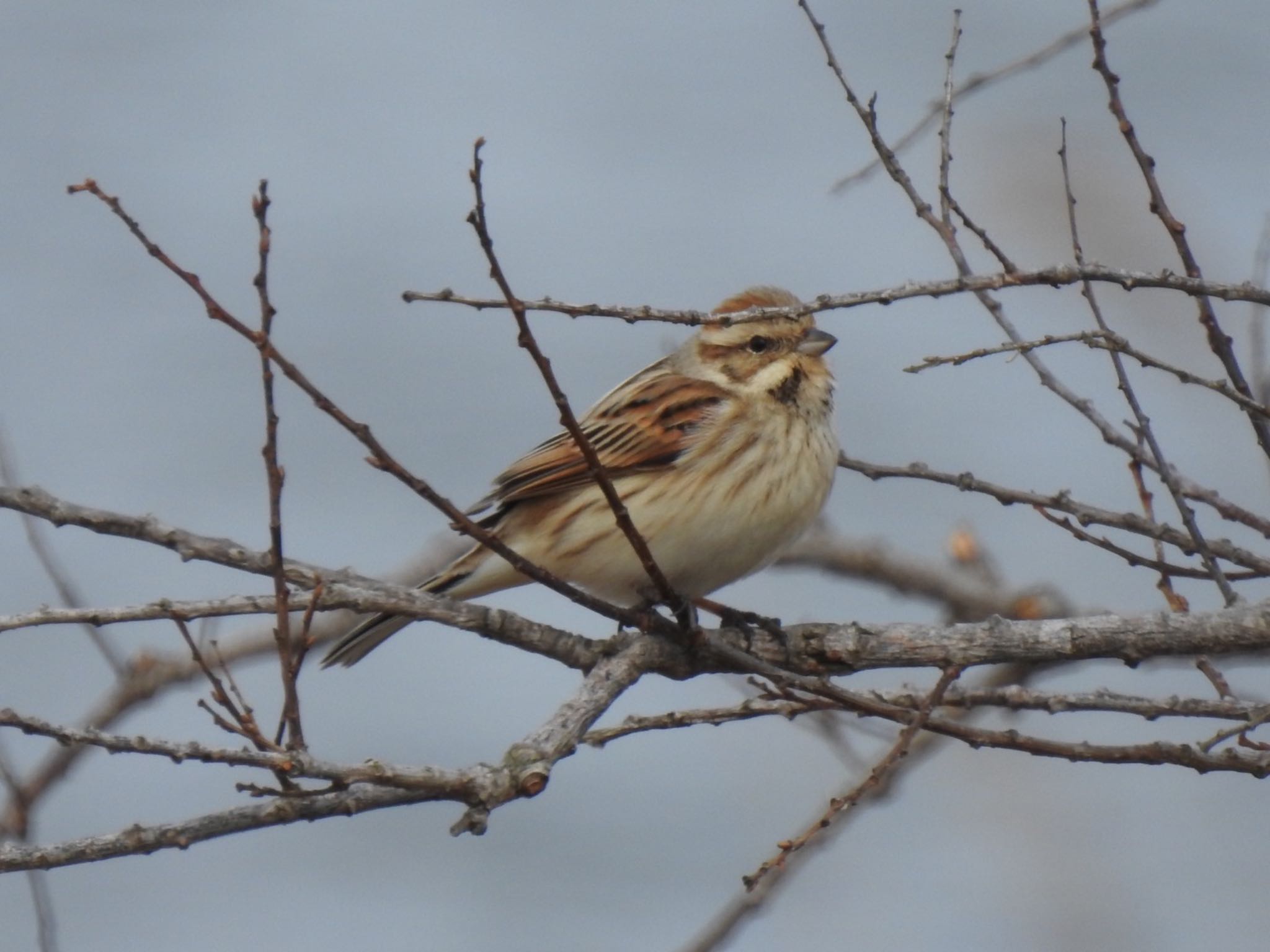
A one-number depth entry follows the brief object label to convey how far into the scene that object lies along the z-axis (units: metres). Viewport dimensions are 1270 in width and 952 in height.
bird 11.73
